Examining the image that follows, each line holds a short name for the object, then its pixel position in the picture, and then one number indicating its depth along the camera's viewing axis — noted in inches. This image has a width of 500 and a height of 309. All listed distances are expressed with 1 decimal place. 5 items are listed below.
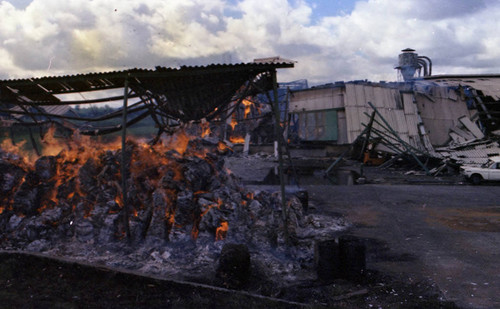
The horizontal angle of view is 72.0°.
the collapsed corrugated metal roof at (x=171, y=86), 282.2
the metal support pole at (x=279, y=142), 286.2
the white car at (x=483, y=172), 616.7
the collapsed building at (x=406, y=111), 971.3
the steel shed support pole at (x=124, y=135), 288.5
